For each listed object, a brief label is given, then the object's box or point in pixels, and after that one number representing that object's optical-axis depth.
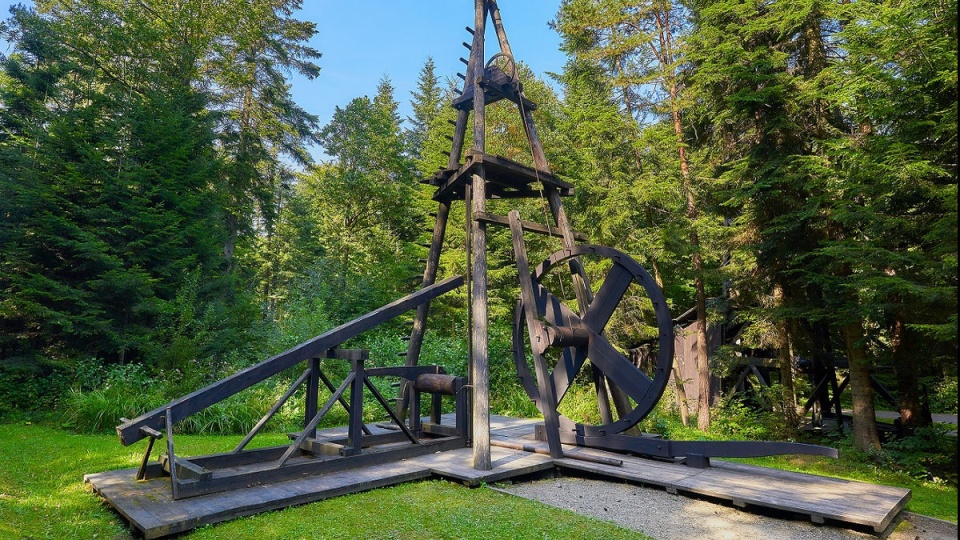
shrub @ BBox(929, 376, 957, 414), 9.45
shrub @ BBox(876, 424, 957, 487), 6.04
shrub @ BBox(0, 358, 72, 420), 8.49
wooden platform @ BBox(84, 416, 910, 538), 3.51
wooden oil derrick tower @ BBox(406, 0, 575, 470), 5.22
